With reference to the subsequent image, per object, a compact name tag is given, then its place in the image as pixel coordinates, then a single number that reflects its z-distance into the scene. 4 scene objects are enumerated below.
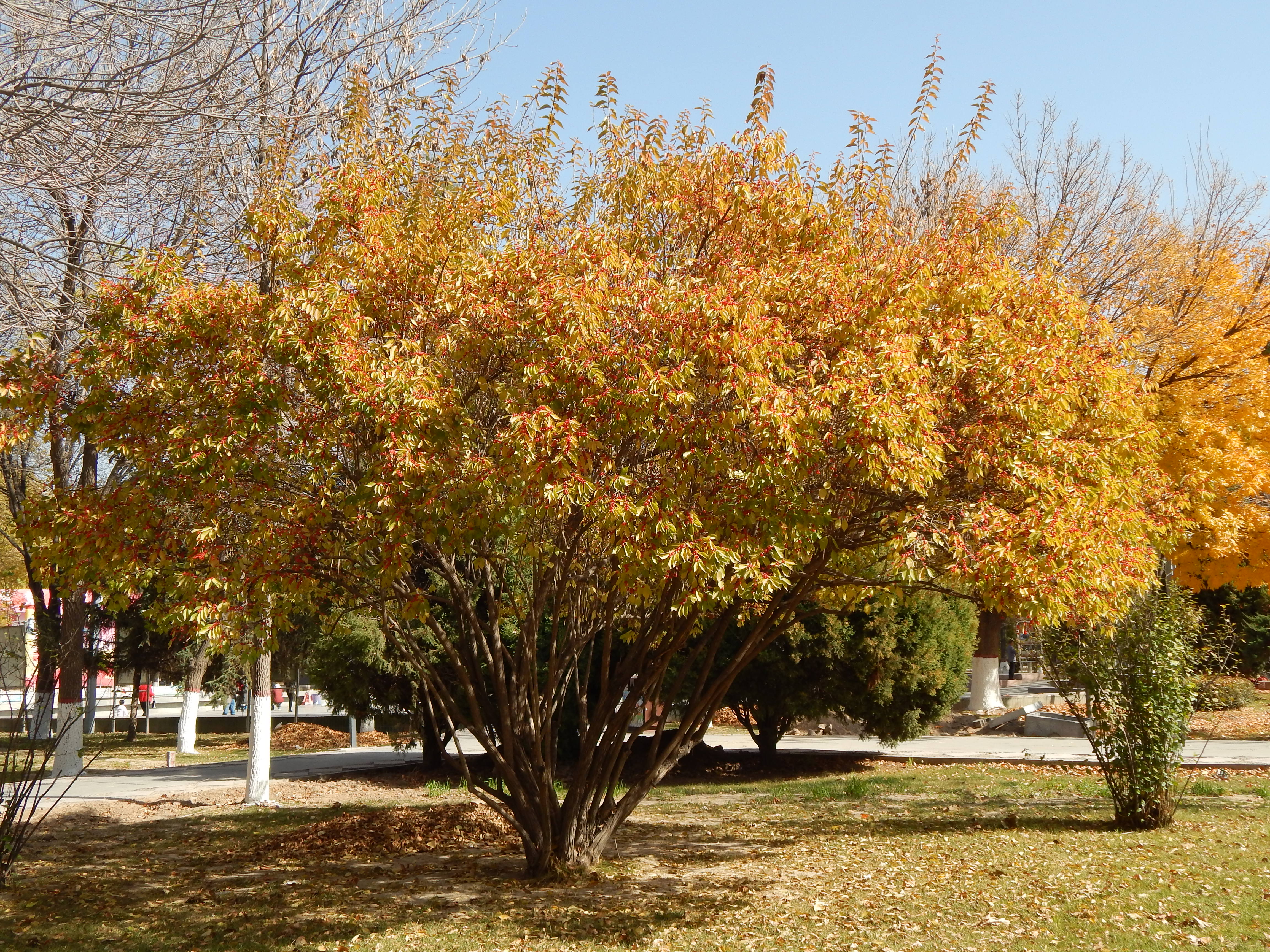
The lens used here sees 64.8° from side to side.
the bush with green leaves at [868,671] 15.20
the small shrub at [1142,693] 9.53
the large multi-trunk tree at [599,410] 6.01
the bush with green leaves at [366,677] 14.59
